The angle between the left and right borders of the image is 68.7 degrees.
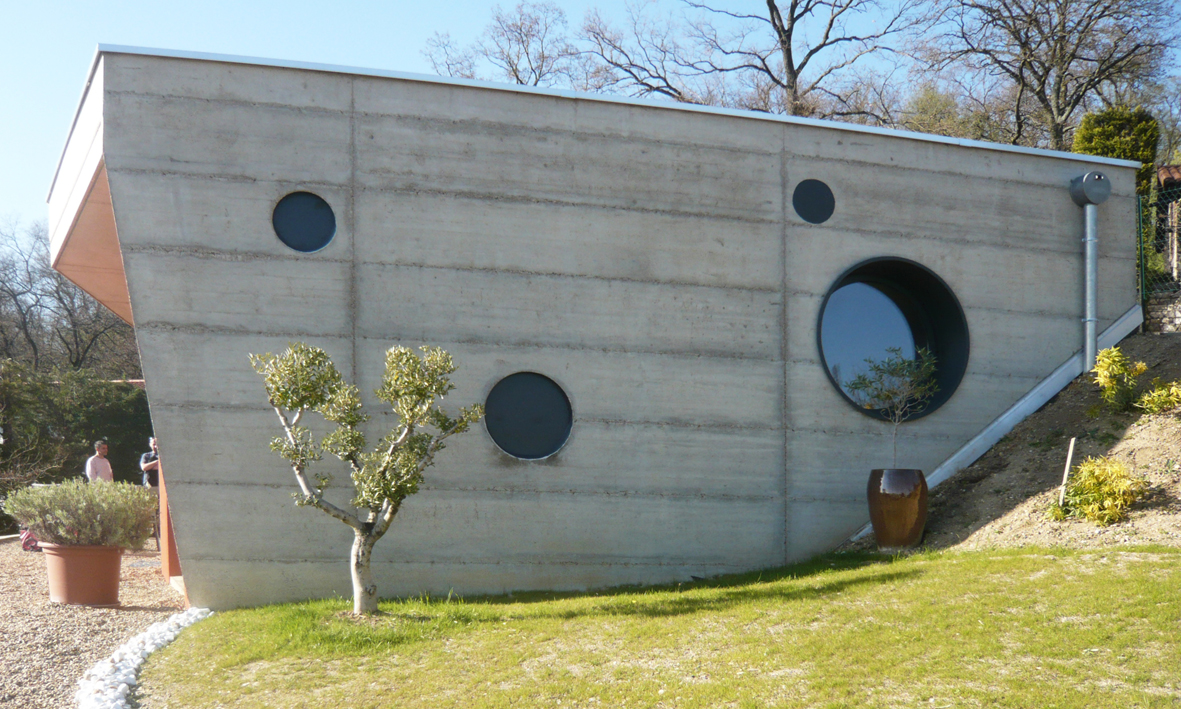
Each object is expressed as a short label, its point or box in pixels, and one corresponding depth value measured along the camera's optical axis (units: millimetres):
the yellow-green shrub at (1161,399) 9031
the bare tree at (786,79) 23609
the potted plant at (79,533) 8969
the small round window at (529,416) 8773
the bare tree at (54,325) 29047
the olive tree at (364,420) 6887
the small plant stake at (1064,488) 8223
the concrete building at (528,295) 8180
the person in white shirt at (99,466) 13625
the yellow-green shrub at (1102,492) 7777
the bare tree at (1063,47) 21000
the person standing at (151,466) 14462
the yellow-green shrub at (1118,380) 9422
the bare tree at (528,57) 25734
